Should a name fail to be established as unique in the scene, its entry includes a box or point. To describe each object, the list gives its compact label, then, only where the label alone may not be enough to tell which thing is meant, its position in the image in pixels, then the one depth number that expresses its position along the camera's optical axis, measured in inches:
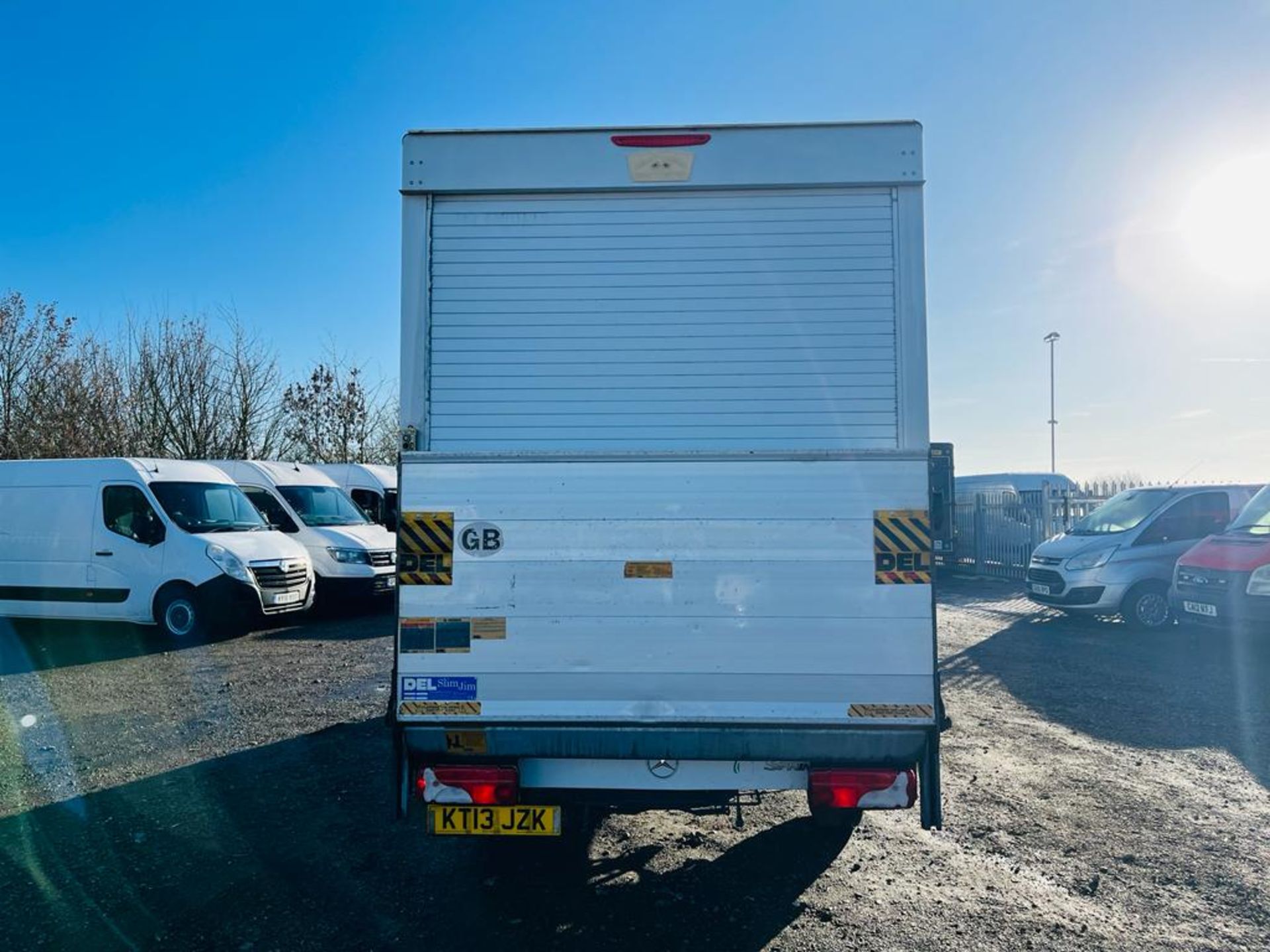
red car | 392.5
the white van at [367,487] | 708.7
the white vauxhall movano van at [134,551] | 459.8
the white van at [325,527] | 561.6
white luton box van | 145.5
